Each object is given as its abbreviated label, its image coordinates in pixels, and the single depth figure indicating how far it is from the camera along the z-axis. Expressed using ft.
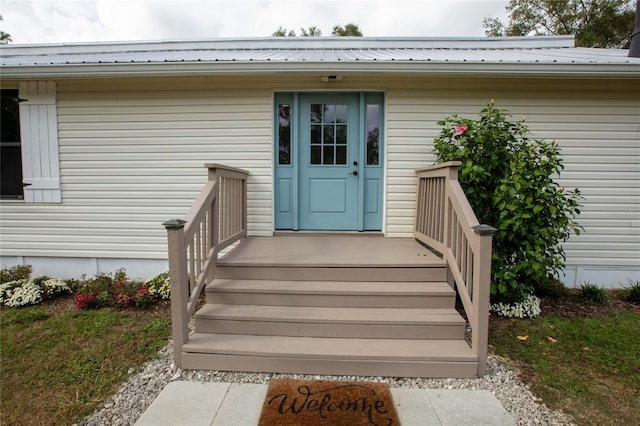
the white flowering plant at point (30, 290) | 11.89
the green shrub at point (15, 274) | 13.32
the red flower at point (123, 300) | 11.53
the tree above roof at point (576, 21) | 47.83
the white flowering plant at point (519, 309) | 10.85
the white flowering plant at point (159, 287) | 11.88
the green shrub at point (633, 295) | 12.41
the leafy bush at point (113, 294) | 11.56
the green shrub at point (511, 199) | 10.16
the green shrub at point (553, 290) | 12.63
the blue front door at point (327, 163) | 14.12
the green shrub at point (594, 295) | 12.14
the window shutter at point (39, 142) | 13.84
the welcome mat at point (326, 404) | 6.10
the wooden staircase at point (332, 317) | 7.64
